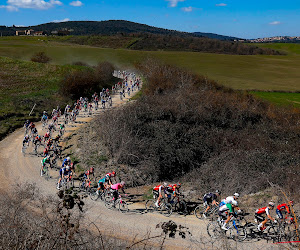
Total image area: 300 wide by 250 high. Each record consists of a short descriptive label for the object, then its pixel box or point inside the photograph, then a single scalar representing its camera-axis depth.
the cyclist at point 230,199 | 12.82
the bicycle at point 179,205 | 15.10
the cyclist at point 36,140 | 22.54
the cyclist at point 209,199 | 14.25
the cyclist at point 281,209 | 12.34
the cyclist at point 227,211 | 12.66
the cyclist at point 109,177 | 15.86
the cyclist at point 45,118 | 28.72
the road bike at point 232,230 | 12.72
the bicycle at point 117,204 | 15.43
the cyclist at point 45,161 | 18.36
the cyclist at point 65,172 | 16.72
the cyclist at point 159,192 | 14.77
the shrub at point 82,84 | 44.31
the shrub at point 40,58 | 75.94
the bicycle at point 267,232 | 12.65
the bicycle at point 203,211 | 14.22
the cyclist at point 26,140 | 22.50
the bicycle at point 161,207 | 14.99
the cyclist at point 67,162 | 17.55
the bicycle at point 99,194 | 15.93
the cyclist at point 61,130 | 25.98
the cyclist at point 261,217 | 12.48
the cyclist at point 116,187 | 14.87
